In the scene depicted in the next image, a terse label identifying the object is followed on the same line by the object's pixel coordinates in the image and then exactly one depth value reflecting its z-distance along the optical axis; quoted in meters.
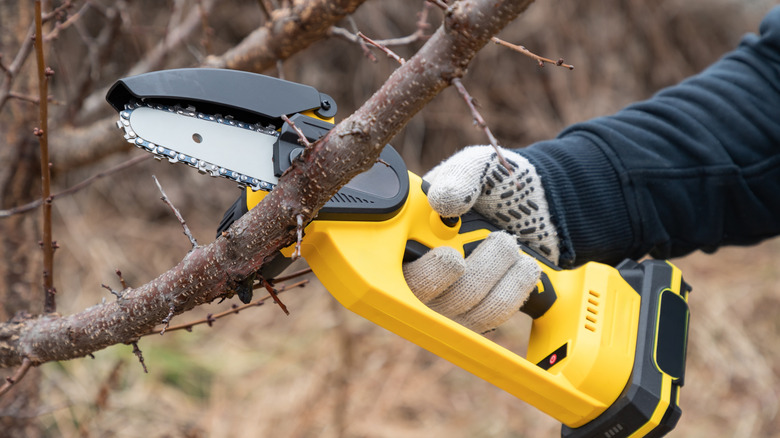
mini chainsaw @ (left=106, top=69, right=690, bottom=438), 1.42
